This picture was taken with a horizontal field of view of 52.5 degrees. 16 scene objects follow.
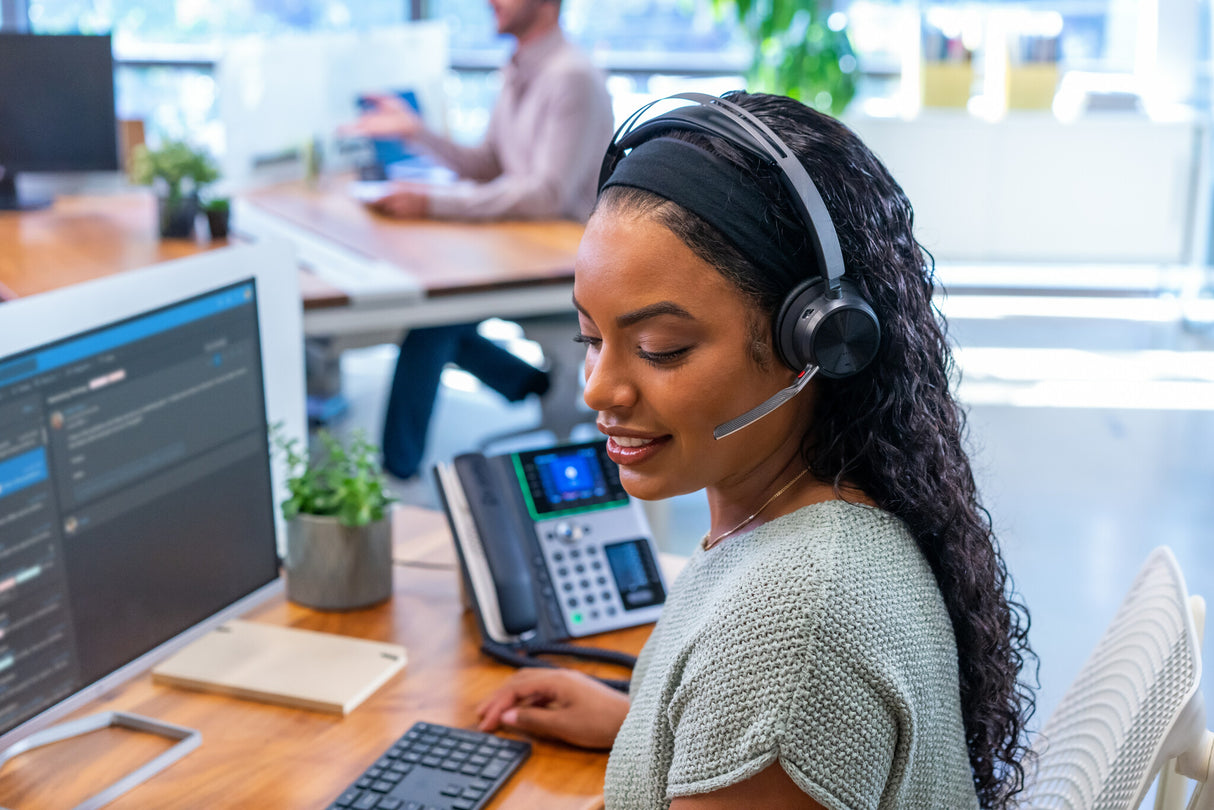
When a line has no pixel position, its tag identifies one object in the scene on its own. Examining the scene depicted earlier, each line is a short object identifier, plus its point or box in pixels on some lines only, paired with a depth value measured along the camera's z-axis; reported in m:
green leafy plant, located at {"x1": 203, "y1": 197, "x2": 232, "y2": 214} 3.04
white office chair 0.95
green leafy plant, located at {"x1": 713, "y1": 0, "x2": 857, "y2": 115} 5.23
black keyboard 1.05
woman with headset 0.80
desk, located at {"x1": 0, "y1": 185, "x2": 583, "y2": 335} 2.62
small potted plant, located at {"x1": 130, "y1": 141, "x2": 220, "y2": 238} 3.04
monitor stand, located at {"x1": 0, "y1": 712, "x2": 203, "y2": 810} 1.06
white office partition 3.24
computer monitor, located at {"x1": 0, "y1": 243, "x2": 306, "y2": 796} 0.99
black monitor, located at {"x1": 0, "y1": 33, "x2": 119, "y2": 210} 3.37
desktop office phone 1.34
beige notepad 1.22
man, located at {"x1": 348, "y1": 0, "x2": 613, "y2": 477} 3.25
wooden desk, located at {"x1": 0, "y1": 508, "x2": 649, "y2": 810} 1.07
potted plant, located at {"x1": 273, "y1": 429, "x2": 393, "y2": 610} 1.36
